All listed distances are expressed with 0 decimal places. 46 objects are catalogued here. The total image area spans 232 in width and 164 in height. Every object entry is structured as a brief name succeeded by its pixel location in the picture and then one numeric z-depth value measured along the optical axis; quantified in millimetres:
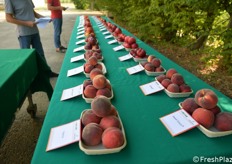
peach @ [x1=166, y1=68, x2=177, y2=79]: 1707
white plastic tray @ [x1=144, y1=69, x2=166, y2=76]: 1923
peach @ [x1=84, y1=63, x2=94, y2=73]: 1921
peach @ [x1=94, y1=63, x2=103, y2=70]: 2006
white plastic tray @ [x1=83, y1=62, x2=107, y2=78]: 1931
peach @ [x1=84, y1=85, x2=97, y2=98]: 1495
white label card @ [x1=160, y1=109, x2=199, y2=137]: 1184
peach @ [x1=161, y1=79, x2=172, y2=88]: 1626
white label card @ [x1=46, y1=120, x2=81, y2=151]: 1123
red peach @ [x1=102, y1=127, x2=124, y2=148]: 1035
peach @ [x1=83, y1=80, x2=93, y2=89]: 1617
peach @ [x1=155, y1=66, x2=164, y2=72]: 1940
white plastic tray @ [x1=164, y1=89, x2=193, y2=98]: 1530
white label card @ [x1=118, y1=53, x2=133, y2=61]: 2445
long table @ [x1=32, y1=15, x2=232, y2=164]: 1043
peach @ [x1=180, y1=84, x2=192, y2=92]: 1539
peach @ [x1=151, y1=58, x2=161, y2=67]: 1994
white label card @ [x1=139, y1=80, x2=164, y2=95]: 1631
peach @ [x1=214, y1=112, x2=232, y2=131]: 1122
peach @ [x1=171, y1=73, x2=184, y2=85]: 1588
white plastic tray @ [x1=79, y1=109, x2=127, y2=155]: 1033
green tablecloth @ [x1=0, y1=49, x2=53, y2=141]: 1837
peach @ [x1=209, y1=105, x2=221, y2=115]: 1204
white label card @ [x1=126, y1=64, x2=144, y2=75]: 2021
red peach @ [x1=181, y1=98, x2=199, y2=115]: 1280
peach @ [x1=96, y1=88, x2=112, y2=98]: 1471
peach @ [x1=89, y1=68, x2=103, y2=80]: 1716
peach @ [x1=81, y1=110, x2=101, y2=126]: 1170
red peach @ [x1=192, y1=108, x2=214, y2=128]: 1157
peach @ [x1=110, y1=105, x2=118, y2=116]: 1236
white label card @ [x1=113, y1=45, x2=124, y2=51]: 2882
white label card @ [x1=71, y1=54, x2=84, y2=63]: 2447
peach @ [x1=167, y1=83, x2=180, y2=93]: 1540
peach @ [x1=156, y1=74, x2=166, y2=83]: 1721
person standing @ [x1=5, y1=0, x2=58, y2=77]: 3230
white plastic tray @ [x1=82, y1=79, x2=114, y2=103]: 1492
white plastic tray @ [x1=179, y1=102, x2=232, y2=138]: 1124
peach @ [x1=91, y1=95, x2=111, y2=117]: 1163
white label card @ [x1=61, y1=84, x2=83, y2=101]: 1595
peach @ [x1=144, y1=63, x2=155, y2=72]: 1943
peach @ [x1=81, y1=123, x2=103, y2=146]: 1061
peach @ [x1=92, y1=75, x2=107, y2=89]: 1491
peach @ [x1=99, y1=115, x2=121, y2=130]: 1123
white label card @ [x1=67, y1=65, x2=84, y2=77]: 2025
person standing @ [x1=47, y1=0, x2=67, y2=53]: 5430
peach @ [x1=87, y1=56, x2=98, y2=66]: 1992
